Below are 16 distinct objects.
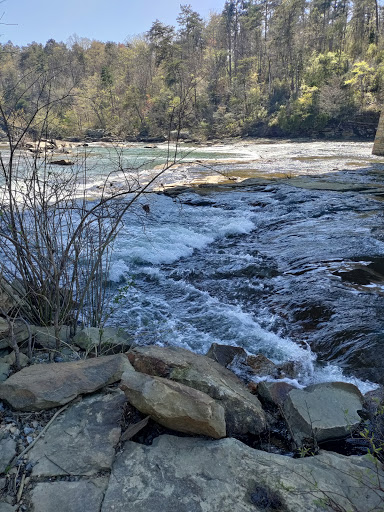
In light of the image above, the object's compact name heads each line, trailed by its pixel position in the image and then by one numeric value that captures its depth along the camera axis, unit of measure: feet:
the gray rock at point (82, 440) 5.38
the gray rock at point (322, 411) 7.45
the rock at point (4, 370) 7.18
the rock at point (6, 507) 4.60
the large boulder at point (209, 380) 7.20
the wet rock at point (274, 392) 8.64
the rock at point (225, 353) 10.43
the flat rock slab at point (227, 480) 4.96
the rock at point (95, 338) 9.42
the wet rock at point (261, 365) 10.21
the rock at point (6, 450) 5.27
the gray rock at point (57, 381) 6.41
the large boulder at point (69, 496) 4.76
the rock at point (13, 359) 7.83
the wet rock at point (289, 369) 10.28
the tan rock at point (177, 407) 6.03
